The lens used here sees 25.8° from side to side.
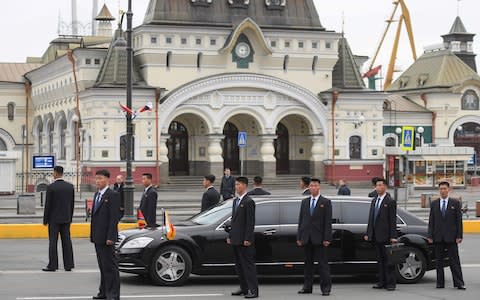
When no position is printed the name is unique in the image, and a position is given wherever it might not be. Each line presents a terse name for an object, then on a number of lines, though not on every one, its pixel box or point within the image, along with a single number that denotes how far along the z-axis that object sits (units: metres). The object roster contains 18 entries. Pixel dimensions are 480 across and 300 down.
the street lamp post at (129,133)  29.61
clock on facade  56.94
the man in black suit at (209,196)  22.56
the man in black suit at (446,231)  16.78
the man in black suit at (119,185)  26.67
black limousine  16.67
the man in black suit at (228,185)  29.34
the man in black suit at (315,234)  15.88
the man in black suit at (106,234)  14.49
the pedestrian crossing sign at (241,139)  50.93
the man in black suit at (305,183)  20.02
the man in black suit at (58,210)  18.30
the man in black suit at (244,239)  15.45
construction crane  111.99
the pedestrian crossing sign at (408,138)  37.56
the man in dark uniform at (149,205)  20.81
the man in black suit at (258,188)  21.80
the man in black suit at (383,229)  16.42
